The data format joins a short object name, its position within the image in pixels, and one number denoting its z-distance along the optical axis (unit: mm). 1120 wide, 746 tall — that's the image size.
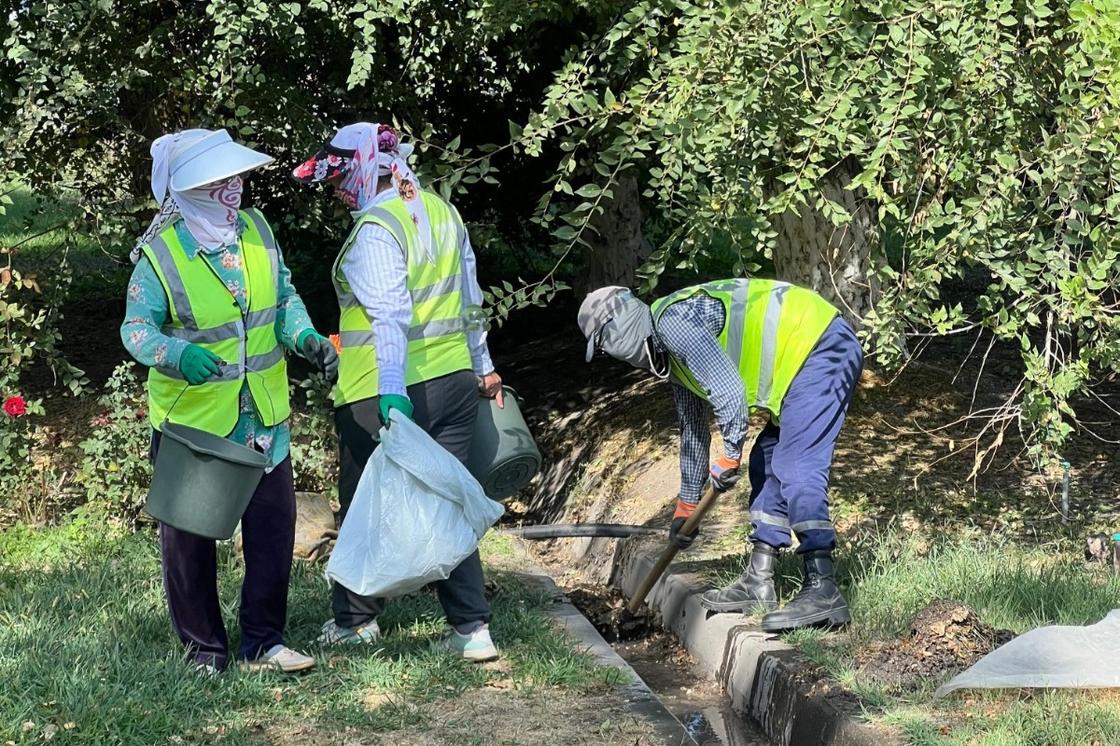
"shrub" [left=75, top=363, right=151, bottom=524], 7055
